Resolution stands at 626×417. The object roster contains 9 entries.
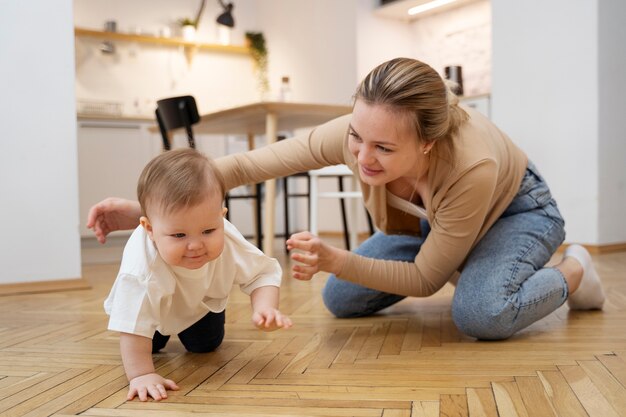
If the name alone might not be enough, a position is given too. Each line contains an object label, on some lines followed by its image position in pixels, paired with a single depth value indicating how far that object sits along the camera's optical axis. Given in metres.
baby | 1.20
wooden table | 3.15
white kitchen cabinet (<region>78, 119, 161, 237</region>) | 5.54
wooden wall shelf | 6.15
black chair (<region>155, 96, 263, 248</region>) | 2.99
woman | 1.38
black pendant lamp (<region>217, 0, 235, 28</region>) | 6.55
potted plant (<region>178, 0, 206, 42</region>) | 6.64
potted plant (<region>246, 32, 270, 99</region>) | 7.02
